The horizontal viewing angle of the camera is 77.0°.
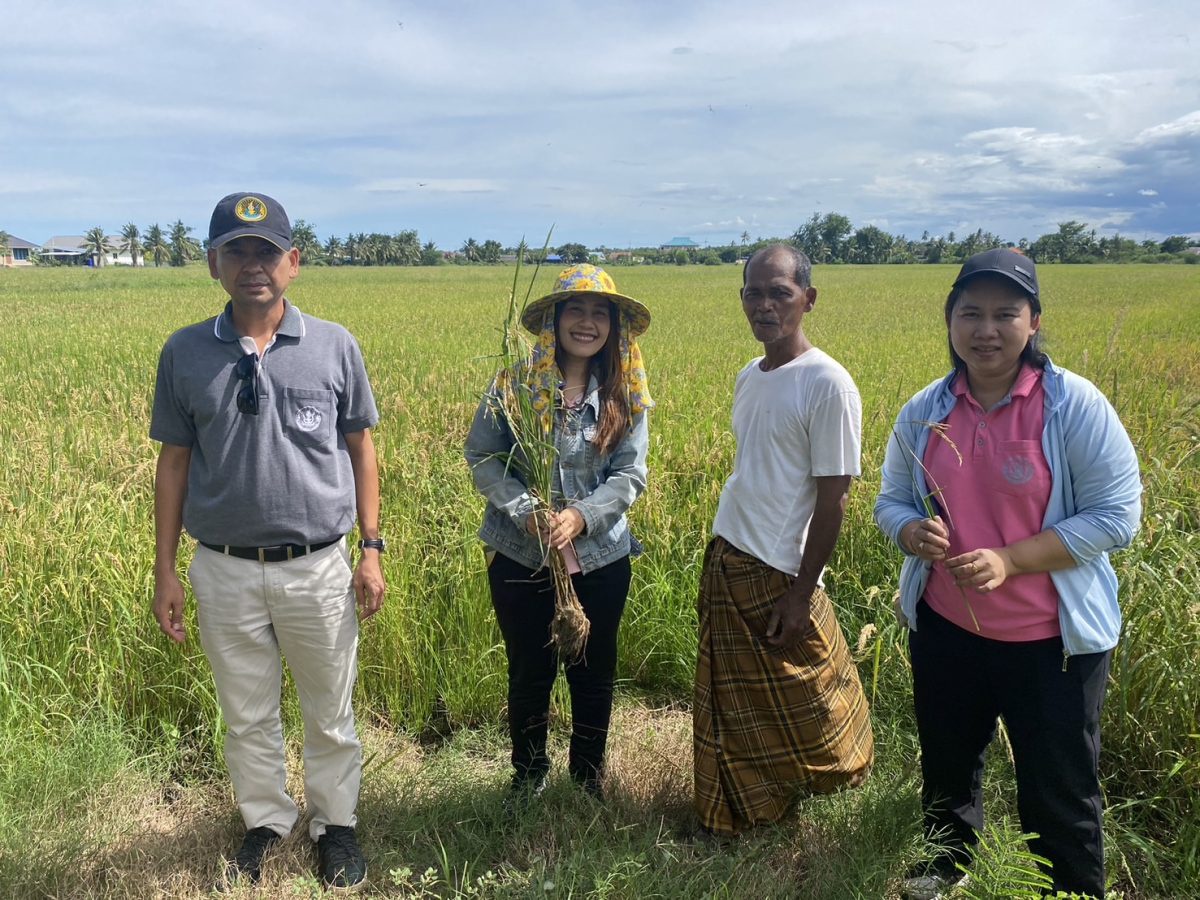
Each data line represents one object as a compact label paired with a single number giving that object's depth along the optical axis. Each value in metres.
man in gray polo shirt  2.12
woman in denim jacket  2.33
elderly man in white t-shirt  2.14
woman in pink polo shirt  1.82
